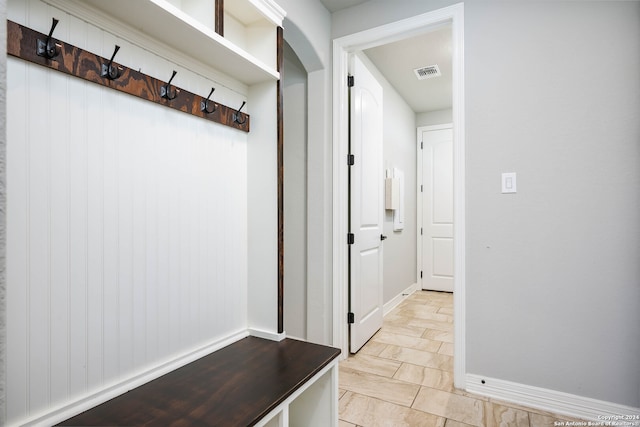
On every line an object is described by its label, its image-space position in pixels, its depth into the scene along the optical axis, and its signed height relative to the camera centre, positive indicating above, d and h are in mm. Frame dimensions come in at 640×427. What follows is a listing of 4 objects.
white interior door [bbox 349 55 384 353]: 2551 +47
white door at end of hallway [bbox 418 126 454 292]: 4828 +64
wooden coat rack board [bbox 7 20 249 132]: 848 +423
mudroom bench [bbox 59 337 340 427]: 931 -558
